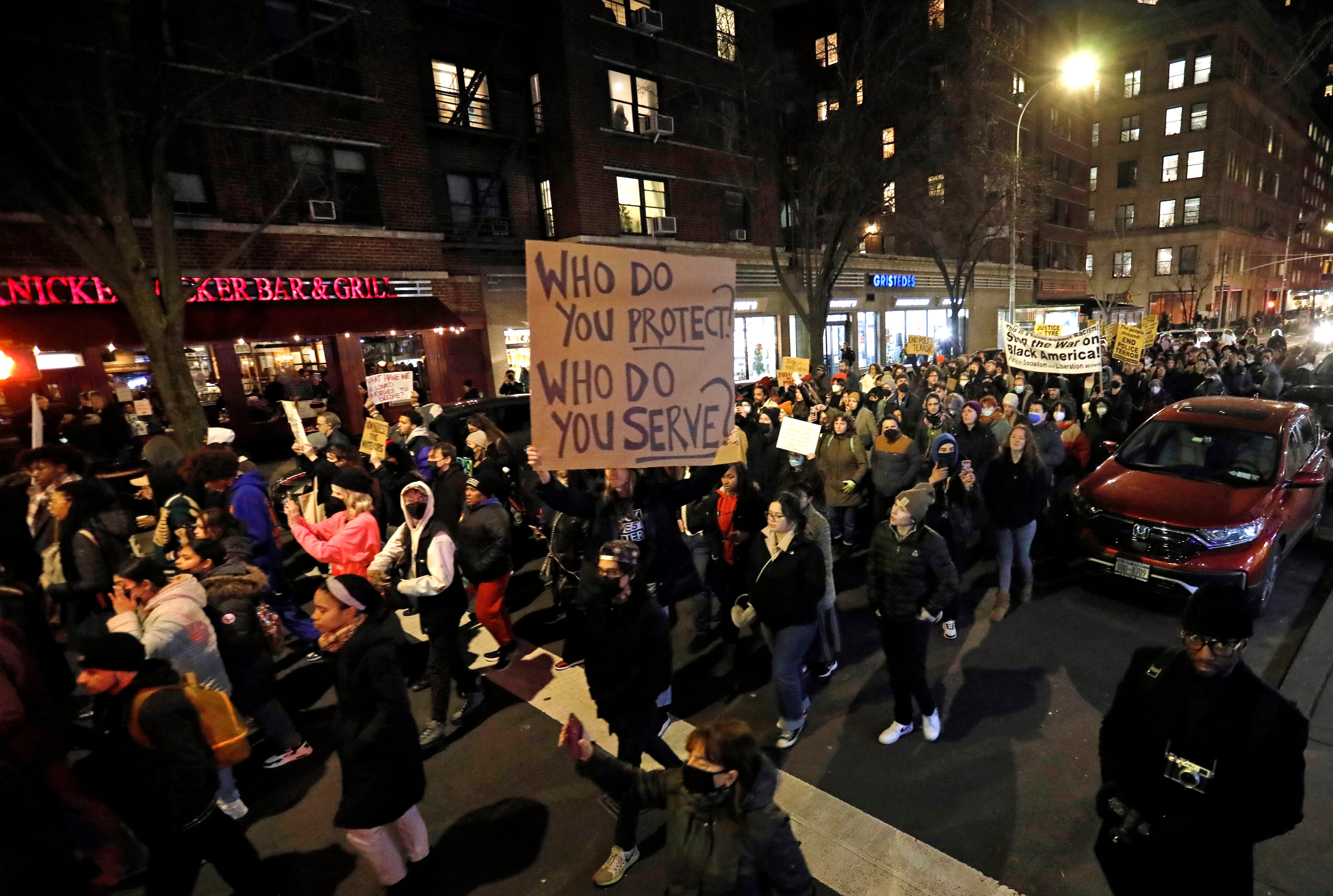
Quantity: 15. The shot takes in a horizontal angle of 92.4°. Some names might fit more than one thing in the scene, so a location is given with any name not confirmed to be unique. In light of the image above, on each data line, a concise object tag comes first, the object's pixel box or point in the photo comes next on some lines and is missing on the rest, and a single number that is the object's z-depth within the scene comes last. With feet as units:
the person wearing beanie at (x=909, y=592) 13.43
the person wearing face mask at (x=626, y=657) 11.12
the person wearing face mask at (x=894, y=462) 23.89
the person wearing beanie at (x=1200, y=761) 7.19
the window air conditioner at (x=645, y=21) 64.18
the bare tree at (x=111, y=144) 28.40
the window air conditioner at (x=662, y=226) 67.10
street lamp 49.11
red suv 17.80
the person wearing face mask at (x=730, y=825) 7.33
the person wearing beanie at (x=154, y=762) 8.96
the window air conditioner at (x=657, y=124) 65.00
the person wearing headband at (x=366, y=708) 9.60
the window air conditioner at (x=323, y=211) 48.83
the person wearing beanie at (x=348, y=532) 15.92
